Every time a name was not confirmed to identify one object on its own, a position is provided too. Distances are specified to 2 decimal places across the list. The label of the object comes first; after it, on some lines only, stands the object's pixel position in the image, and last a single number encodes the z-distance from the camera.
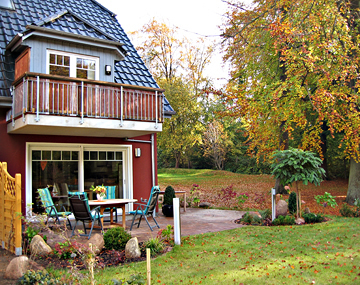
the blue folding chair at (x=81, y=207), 7.59
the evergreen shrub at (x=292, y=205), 10.73
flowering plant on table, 8.89
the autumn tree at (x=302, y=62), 12.04
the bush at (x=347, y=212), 10.77
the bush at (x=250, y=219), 9.61
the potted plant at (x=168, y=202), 11.21
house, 8.49
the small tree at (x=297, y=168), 9.62
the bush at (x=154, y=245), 6.44
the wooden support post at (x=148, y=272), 4.25
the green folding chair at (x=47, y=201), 8.52
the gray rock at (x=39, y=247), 6.25
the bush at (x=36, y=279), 4.44
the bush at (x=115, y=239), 6.57
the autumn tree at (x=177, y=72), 29.78
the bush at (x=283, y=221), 9.40
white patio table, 8.10
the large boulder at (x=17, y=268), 5.05
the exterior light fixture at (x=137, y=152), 11.46
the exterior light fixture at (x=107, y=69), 10.58
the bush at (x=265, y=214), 9.94
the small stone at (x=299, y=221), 9.46
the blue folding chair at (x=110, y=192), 10.53
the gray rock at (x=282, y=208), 10.22
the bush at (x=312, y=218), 9.76
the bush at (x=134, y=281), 4.36
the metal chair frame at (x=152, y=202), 8.60
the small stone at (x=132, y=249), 6.11
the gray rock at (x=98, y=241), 6.40
